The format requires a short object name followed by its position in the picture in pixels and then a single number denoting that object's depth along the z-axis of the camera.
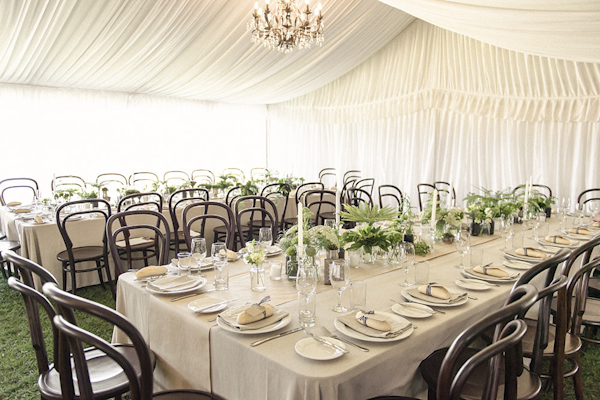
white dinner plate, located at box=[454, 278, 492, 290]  2.25
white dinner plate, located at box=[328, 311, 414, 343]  1.64
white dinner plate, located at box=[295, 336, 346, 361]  1.51
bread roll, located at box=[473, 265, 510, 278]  2.40
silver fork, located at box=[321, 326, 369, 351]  1.61
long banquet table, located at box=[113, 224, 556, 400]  1.48
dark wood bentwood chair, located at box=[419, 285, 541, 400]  1.27
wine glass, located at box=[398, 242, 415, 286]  2.35
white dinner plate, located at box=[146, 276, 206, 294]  2.14
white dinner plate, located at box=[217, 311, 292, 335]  1.69
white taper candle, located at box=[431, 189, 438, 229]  3.18
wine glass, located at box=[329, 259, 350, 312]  1.99
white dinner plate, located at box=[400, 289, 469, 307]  2.00
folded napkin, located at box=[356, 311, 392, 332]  1.70
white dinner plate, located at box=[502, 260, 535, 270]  2.65
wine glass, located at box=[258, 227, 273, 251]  2.82
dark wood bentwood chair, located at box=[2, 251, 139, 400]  1.62
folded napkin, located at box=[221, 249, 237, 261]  2.78
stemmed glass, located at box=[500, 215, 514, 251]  3.10
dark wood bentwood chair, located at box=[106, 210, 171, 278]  2.89
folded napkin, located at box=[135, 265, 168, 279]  2.36
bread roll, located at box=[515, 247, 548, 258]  2.86
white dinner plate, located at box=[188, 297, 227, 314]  1.93
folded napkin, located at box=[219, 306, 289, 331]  1.73
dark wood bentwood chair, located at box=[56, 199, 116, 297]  4.01
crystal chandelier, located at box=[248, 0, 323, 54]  4.83
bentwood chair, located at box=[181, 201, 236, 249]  5.39
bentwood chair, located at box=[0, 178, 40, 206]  7.79
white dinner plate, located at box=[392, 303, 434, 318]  1.89
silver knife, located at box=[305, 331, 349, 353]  1.57
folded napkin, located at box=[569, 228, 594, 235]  3.61
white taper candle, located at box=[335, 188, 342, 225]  2.86
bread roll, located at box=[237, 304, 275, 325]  1.75
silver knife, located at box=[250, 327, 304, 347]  1.63
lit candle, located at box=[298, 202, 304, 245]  2.22
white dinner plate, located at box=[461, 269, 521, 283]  2.36
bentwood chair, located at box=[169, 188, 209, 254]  4.52
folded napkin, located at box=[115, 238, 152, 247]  4.54
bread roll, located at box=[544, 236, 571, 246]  3.25
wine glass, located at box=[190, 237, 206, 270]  2.45
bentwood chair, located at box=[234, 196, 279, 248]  4.41
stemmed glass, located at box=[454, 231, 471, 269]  2.67
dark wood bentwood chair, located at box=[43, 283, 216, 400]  1.30
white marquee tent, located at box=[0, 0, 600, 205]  5.04
